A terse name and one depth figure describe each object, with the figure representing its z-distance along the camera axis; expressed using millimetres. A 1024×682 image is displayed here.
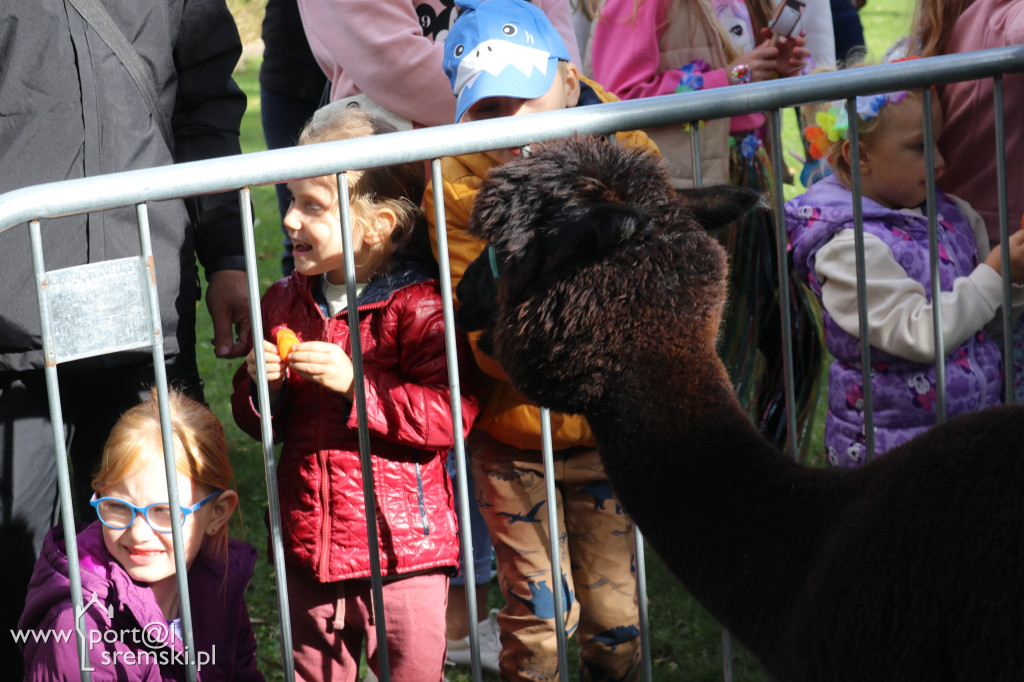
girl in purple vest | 2979
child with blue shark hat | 2650
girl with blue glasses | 2277
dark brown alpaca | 1607
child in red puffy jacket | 2584
